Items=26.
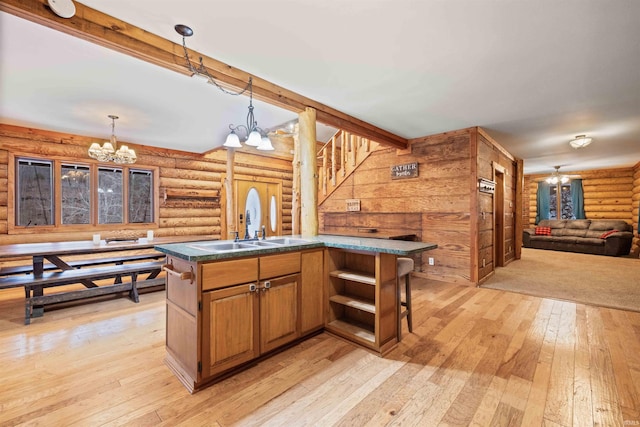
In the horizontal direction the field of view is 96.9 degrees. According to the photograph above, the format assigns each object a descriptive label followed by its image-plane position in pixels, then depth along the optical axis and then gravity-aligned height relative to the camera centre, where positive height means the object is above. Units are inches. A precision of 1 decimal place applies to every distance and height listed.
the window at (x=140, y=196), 229.3 +16.7
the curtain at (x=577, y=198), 370.6 +22.7
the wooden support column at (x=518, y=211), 269.3 +4.3
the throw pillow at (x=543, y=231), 350.0 -19.5
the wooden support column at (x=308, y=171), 132.7 +21.0
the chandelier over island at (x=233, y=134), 91.7 +37.6
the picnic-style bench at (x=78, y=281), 124.7 -31.2
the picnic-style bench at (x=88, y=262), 146.5 -27.6
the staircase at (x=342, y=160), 231.5 +47.9
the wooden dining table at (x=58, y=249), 127.5 -15.8
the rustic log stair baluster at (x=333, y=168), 241.4 +42.3
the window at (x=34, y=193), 187.6 +15.8
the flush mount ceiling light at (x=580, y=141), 195.0 +51.7
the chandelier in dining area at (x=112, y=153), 170.1 +39.3
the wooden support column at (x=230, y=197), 256.2 +17.5
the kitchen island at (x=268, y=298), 76.5 -26.6
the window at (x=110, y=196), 216.1 +15.6
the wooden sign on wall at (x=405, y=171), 200.1 +32.6
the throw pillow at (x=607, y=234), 298.1 -19.5
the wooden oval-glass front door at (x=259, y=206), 279.6 +10.4
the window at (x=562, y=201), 392.5 +20.1
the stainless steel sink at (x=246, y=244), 98.3 -10.0
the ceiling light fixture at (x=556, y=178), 370.3 +49.2
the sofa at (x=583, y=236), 290.7 -23.4
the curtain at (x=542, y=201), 404.8 +20.8
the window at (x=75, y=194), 202.2 +16.3
